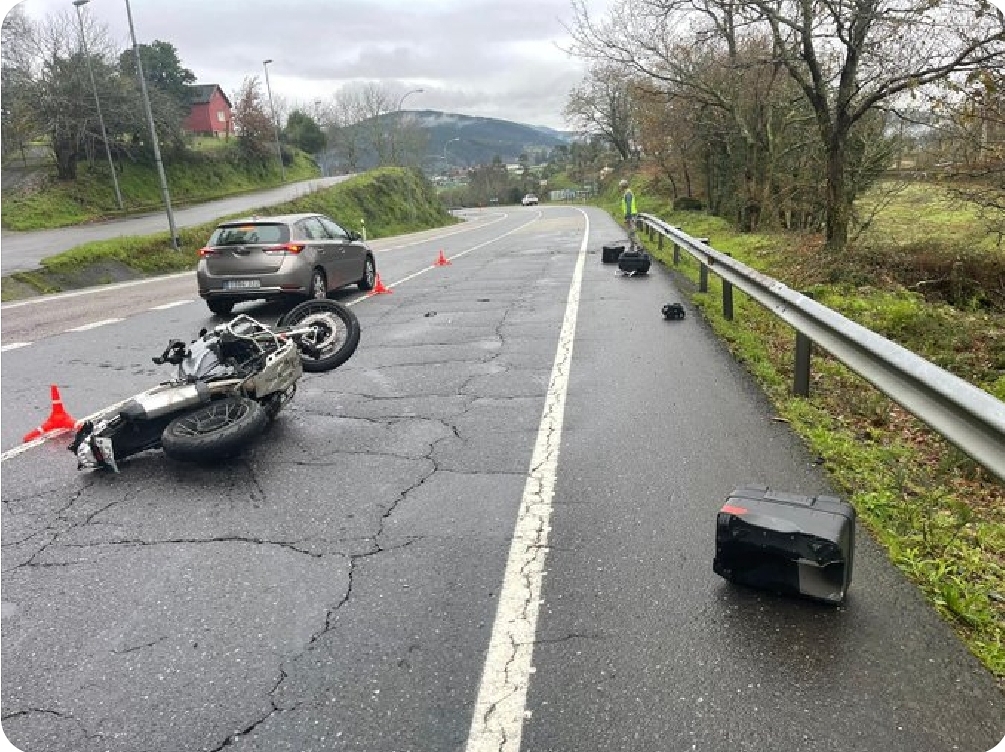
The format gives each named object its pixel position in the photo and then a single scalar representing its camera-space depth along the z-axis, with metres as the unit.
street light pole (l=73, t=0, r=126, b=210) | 32.54
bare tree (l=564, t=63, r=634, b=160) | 66.38
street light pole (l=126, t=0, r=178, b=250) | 20.44
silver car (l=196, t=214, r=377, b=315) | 11.47
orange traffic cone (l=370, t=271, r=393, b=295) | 14.11
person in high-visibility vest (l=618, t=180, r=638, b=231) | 17.31
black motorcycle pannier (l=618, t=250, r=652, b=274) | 14.63
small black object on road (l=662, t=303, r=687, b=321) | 9.78
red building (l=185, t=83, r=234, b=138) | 74.69
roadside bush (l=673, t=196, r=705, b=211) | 38.75
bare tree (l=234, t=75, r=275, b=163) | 54.75
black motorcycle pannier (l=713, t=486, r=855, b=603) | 3.01
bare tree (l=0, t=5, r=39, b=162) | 31.50
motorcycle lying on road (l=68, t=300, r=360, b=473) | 4.90
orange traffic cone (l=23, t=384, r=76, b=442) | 6.13
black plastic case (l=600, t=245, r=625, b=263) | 17.62
